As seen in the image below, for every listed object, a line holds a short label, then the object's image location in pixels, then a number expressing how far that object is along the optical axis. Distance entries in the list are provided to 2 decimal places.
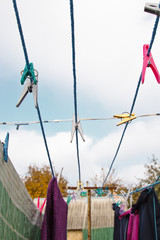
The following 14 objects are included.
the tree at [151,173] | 13.32
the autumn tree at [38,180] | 13.56
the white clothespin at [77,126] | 1.92
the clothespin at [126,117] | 2.04
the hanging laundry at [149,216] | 1.65
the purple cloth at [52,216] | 1.42
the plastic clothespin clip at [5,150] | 0.98
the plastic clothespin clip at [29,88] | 1.10
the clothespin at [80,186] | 3.80
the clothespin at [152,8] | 0.93
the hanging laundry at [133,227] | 1.89
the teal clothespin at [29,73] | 1.08
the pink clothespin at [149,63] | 1.21
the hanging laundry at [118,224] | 2.37
